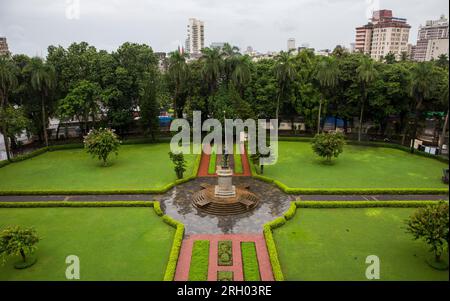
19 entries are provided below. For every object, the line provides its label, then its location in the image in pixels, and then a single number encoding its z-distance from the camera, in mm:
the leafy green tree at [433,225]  15641
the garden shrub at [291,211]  22906
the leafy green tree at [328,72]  40656
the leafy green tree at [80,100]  39531
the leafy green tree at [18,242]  16312
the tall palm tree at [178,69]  43688
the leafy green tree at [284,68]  41906
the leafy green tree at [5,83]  33656
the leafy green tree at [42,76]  37406
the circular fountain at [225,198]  24047
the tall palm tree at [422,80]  37062
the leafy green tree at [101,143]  33281
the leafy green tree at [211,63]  43969
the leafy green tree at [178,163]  30405
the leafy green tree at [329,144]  33500
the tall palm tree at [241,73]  42938
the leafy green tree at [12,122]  36881
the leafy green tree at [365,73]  39562
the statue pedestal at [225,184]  25281
